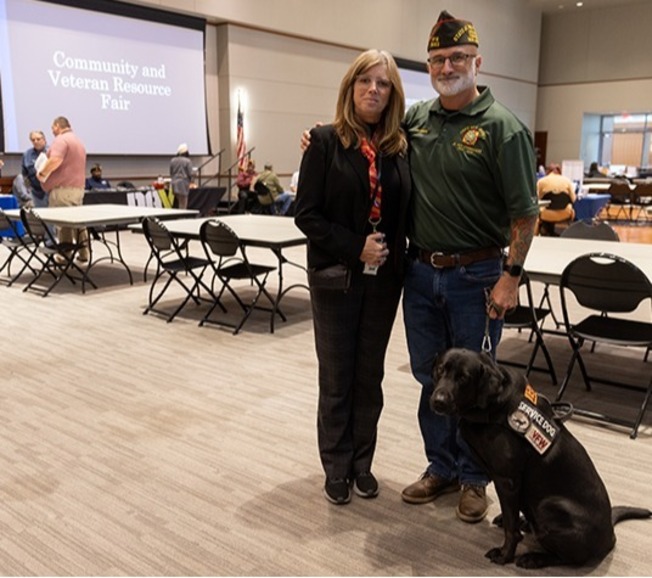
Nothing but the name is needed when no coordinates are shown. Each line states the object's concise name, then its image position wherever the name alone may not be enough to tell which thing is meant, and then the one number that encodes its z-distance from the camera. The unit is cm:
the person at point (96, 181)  1101
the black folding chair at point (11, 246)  683
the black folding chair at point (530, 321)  376
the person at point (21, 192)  987
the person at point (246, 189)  1241
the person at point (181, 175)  1155
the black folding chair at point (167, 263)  546
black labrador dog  205
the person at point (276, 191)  1188
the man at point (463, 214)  221
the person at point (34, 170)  845
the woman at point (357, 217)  232
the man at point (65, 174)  750
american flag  1352
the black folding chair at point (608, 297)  325
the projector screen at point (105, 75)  1051
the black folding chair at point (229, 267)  502
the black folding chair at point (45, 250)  644
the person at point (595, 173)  1812
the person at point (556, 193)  918
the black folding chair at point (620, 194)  1379
